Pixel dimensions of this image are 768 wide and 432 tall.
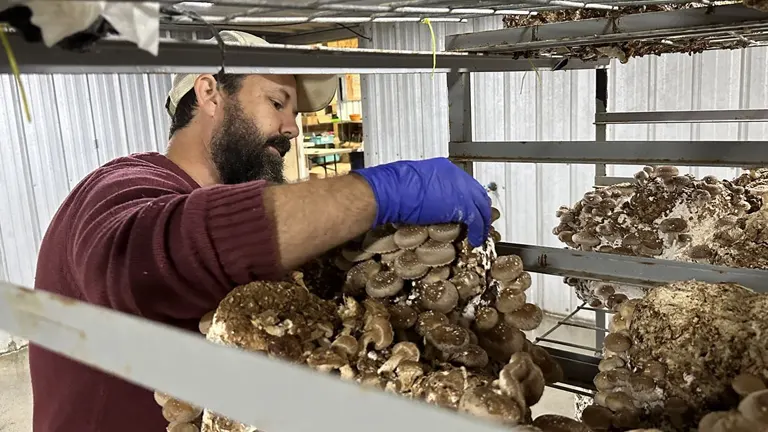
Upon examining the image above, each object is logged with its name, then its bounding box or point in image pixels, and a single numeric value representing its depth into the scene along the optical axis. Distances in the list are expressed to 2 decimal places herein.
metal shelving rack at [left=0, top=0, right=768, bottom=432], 0.56
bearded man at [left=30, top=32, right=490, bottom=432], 1.21
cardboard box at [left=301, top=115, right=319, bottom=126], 8.79
